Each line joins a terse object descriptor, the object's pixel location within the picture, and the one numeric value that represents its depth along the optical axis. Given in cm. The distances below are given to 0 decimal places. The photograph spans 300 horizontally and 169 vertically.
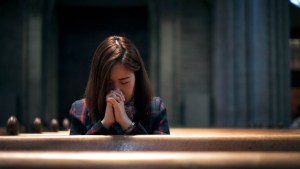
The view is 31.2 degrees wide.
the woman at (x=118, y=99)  298
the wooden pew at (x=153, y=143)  175
